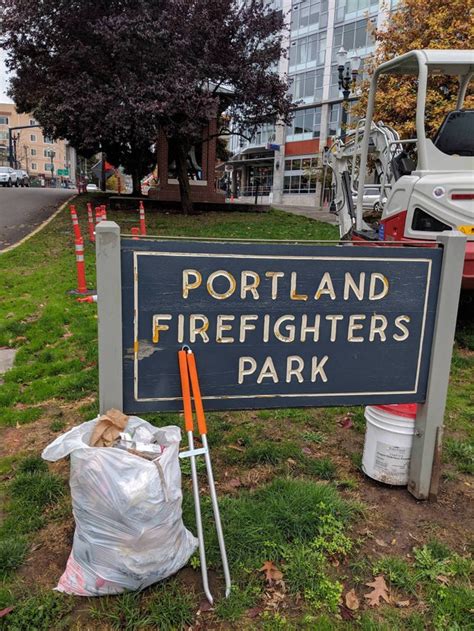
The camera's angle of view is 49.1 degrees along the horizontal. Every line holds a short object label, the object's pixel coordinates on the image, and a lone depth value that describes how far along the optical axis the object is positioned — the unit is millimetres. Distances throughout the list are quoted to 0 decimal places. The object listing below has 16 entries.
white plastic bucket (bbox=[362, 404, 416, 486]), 3184
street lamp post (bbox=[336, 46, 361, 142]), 14594
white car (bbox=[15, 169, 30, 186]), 44356
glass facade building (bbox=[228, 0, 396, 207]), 38531
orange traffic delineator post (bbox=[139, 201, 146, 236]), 11742
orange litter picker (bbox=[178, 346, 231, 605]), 2328
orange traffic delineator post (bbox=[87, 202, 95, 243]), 13020
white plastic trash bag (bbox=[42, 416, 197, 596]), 2182
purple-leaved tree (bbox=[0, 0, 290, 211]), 14422
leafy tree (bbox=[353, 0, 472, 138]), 12148
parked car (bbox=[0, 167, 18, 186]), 40294
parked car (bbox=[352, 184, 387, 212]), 15695
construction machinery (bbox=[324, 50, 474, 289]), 5139
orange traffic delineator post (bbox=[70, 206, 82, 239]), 8791
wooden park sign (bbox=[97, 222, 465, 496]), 2566
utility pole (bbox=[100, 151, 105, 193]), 35062
